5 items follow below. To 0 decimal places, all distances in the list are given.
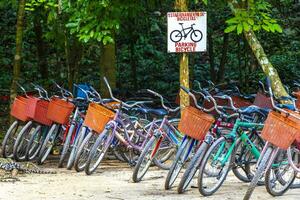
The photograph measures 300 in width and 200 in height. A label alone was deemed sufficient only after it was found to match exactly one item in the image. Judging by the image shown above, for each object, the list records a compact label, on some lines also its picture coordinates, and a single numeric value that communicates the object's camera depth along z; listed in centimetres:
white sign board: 1509
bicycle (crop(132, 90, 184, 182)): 1352
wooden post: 1587
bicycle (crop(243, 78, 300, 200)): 1074
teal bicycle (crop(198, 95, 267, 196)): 1181
